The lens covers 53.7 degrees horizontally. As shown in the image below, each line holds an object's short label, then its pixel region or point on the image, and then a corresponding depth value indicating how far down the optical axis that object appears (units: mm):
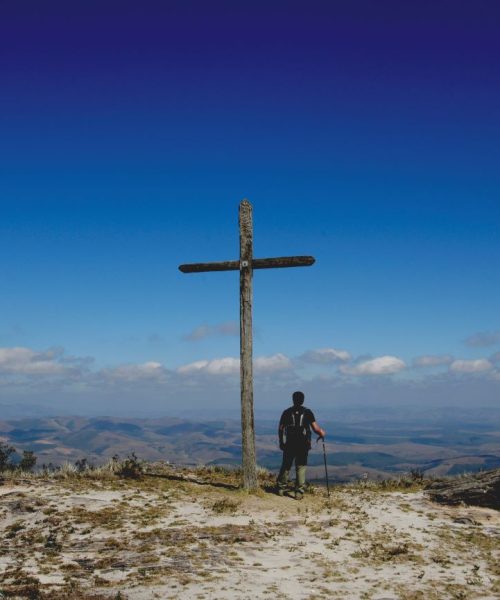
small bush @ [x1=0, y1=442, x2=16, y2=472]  34469
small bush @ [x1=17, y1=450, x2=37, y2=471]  33356
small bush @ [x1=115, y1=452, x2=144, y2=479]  15928
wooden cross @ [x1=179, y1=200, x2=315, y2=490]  14383
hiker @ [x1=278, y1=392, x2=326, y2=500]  14609
